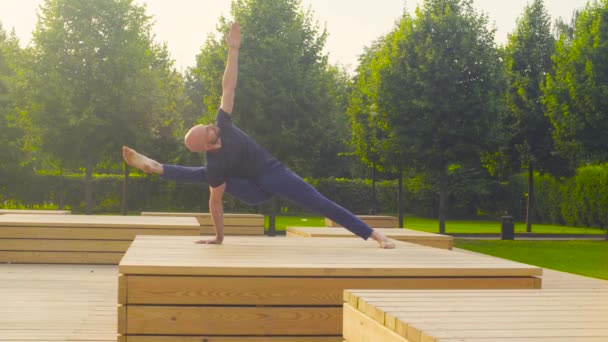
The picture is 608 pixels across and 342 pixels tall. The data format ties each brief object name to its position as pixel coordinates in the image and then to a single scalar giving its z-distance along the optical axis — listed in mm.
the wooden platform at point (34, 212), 16744
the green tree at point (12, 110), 26964
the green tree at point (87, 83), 26219
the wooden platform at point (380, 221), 18328
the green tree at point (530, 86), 27953
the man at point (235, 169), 6848
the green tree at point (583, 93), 23797
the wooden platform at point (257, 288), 5336
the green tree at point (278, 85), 24391
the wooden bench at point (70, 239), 11898
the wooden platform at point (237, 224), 17578
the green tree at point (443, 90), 23641
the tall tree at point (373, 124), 25266
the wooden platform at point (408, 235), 12133
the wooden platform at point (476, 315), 3586
